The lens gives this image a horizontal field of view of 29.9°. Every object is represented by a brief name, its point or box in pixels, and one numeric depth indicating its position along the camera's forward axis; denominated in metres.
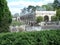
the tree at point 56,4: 36.07
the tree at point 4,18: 11.64
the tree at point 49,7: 39.26
